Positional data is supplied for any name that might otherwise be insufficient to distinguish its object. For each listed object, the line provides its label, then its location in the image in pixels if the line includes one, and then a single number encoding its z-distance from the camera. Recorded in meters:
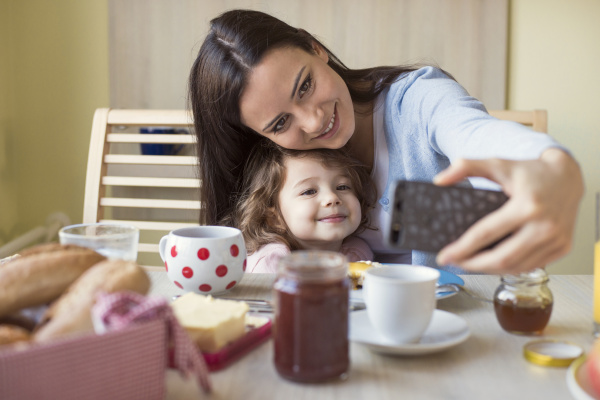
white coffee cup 0.65
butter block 0.63
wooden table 0.57
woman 0.89
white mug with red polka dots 0.89
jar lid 0.62
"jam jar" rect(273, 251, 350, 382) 0.58
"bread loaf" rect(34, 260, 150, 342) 0.54
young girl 1.35
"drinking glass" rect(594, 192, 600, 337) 0.71
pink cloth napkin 0.51
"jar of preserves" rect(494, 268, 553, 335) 0.71
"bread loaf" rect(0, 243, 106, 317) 0.61
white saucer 0.64
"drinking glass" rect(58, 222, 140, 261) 0.79
